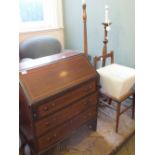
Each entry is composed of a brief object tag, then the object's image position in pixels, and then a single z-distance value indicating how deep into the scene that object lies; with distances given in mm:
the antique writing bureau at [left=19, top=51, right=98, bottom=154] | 1310
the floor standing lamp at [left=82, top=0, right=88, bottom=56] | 1815
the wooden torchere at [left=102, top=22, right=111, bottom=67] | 2162
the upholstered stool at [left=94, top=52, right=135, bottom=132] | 1786
